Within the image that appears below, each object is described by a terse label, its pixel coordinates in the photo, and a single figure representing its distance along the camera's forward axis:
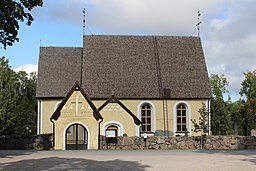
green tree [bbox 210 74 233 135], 58.28
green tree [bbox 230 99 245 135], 65.36
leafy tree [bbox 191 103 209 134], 40.70
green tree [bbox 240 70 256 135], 58.88
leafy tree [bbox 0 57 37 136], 64.50
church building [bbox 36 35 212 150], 47.00
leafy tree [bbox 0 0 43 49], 26.78
